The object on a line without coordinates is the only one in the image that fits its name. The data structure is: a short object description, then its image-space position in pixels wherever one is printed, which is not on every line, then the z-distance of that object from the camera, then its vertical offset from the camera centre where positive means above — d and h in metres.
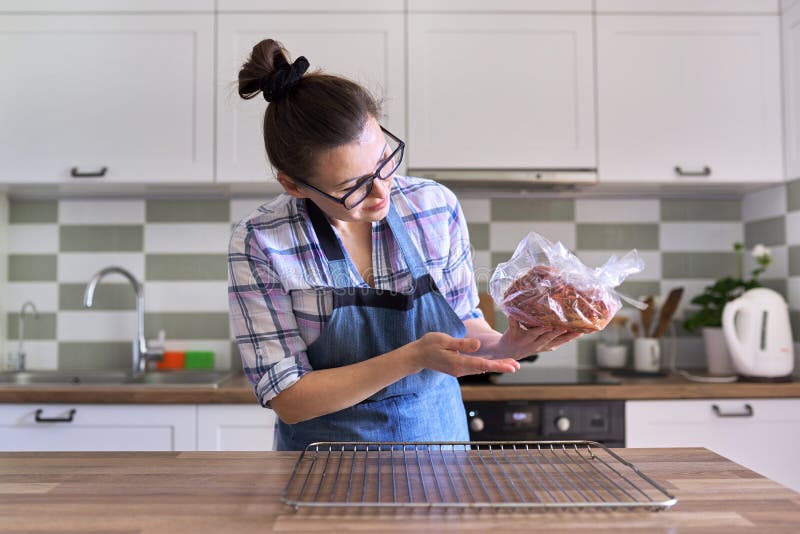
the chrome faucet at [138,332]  2.61 -0.18
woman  1.22 +0.00
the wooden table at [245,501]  0.84 -0.28
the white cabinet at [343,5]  2.43 +0.93
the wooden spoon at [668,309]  2.58 -0.10
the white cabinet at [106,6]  2.44 +0.94
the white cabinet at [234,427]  2.20 -0.44
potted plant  2.54 -0.13
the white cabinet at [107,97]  2.44 +0.63
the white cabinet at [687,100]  2.45 +0.62
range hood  2.40 +0.35
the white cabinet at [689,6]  2.46 +0.94
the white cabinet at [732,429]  2.20 -0.45
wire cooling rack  0.90 -0.27
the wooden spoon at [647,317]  2.64 -0.13
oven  2.17 -0.41
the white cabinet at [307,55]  2.43 +0.76
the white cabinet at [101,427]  2.20 -0.44
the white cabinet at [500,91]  2.43 +0.64
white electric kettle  2.33 -0.17
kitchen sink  2.61 -0.34
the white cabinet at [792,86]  2.39 +0.66
